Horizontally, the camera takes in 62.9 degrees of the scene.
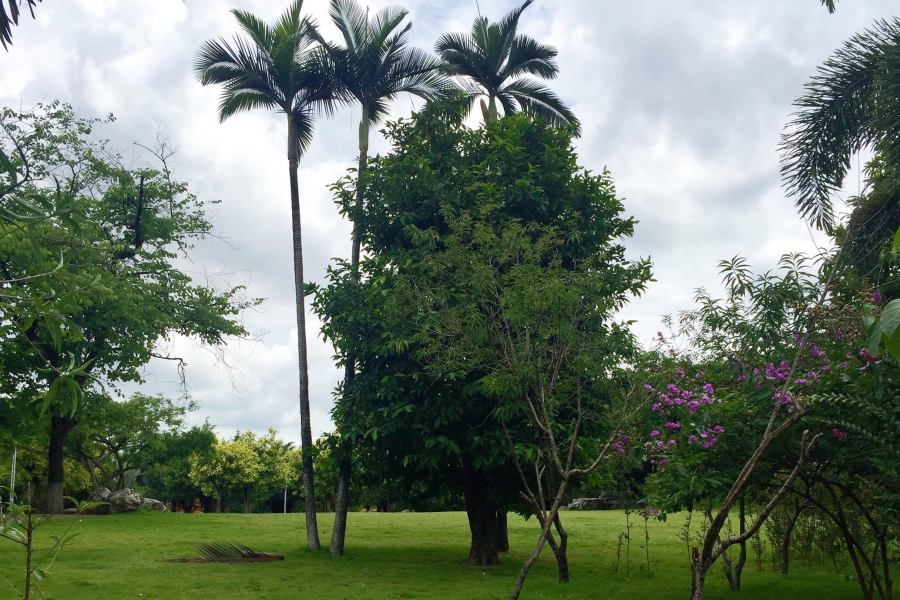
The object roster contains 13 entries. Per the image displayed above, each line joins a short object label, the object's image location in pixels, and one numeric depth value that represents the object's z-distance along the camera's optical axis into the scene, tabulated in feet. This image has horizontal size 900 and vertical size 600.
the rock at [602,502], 126.93
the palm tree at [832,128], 43.80
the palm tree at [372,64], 62.44
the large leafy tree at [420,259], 47.11
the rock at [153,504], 114.62
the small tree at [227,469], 159.53
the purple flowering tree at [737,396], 28.04
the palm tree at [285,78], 60.64
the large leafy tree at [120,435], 95.45
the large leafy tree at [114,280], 66.28
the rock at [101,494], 107.45
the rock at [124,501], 104.78
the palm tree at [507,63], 74.02
